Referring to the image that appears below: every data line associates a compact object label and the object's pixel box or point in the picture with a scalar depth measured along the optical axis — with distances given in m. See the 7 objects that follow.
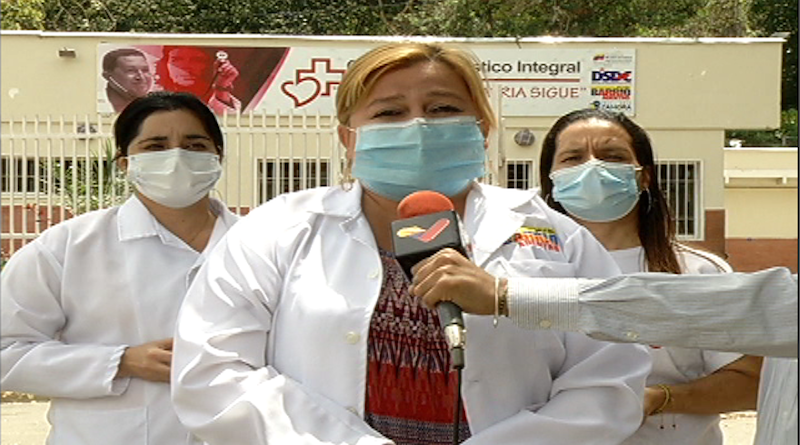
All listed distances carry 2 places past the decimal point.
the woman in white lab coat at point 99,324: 2.84
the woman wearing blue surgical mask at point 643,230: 2.91
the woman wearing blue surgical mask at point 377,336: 2.02
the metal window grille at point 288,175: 11.42
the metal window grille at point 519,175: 13.83
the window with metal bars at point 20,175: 11.43
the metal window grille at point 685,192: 14.64
